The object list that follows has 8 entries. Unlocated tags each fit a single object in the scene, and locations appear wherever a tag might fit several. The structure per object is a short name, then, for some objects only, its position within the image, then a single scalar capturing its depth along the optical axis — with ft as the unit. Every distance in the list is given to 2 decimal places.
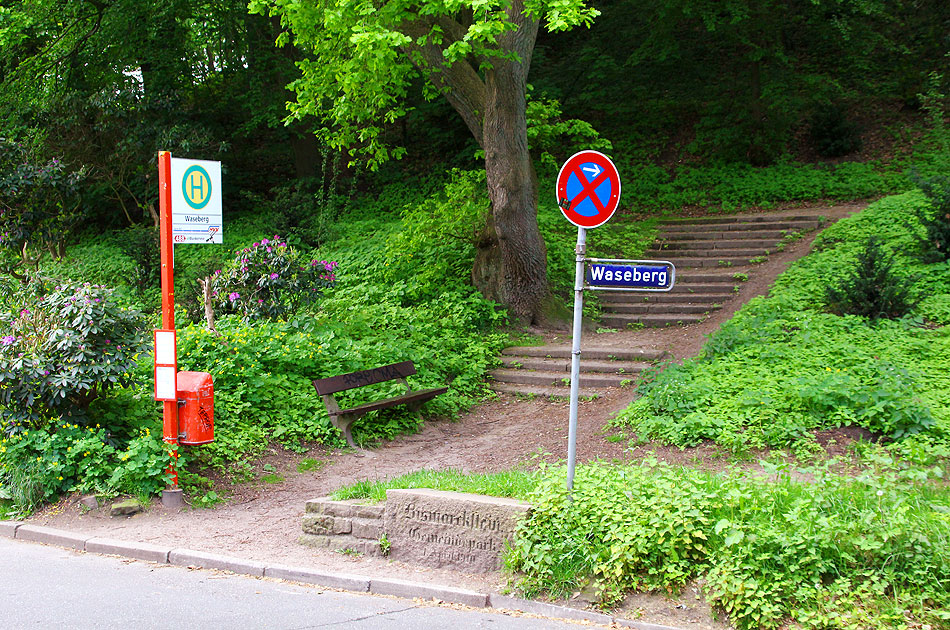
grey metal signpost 17.42
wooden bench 31.04
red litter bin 25.22
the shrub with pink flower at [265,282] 38.93
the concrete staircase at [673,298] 39.01
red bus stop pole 24.13
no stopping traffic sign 17.87
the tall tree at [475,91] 40.29
